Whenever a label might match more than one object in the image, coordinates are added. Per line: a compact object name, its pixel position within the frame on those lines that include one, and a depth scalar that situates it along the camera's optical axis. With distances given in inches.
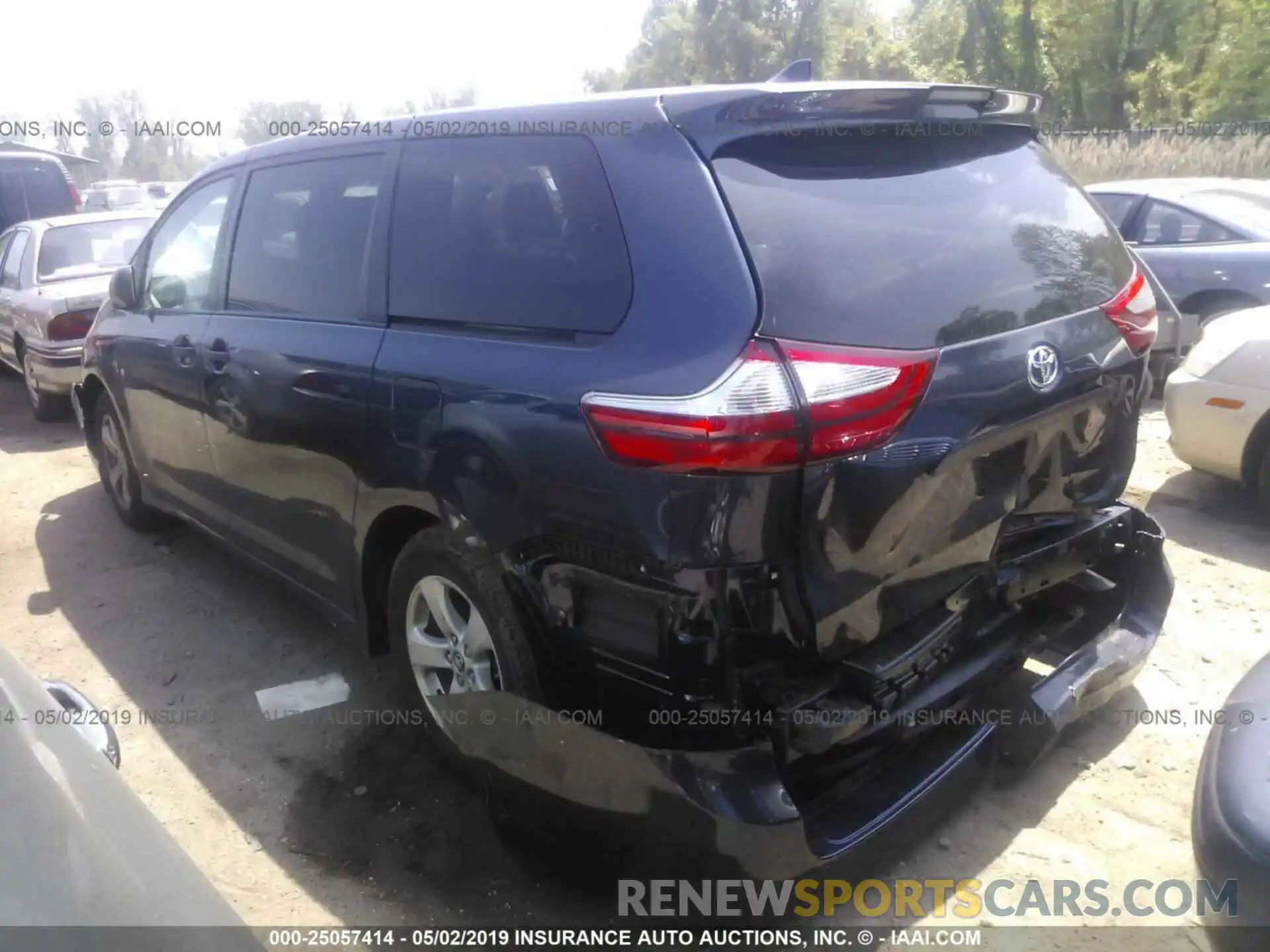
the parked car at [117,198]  935.0
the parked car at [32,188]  496.1
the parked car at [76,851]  45.6
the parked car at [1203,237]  267.7
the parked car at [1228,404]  178.7
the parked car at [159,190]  1139.3
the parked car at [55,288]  301.7
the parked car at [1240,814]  67.7
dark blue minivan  80.1
